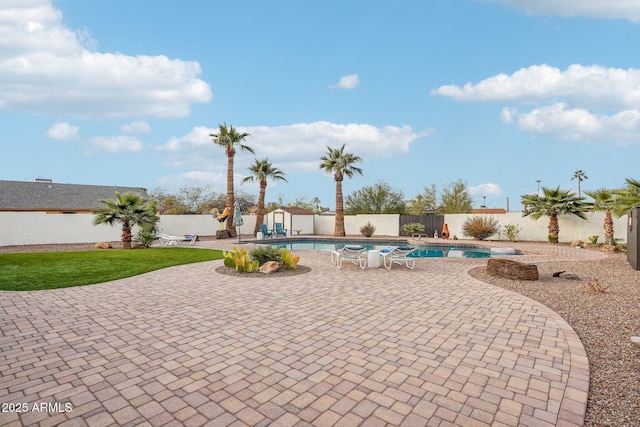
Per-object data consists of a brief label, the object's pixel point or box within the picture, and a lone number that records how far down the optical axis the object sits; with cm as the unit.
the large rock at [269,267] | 873
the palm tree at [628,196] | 1058
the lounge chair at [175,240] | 1625
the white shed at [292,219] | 2725
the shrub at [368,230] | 2302
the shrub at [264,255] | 957
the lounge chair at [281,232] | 2332
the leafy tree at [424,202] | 3288
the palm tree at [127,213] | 1346
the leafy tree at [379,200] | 3206
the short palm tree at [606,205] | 1472
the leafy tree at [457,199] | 3073
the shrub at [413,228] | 2238
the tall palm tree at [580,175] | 5682
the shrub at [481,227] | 1872
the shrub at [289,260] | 927
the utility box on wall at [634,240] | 881
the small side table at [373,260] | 974
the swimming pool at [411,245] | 1506
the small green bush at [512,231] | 1883
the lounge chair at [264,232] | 2181
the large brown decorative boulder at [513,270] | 787
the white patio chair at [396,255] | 966
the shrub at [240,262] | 872
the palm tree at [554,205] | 1672
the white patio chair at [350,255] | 970
